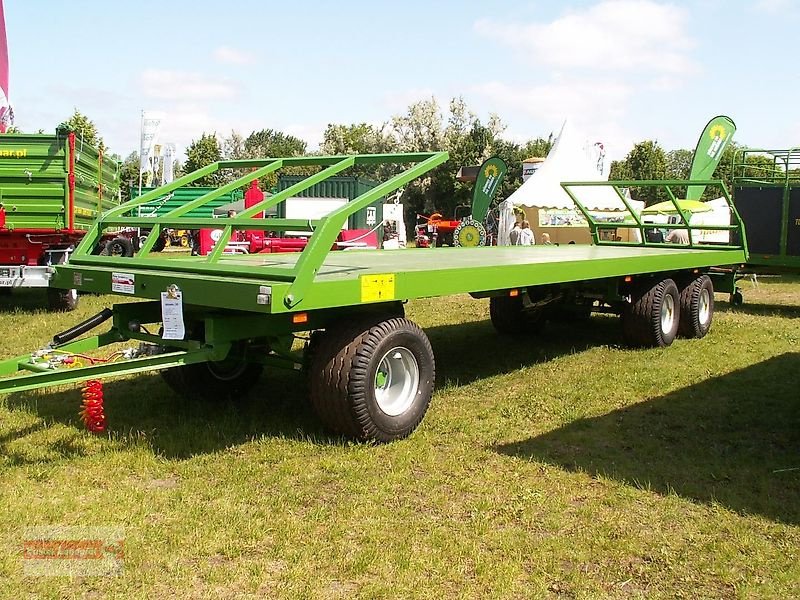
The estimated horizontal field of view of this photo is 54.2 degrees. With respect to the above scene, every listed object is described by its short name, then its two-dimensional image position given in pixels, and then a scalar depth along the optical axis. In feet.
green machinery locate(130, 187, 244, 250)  70.95
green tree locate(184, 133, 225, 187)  168.35
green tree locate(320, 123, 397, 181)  170.11
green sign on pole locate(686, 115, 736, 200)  64.44
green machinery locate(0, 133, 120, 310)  31.76
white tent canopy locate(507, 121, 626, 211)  73.92
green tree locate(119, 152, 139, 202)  131.27
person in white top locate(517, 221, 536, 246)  54.54
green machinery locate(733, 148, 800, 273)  39.09
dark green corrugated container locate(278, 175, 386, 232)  61.62
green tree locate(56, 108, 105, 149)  110.73
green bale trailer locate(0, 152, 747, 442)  13.41
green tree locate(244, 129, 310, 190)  259.39
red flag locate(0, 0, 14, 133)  56.59
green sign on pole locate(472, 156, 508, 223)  83.82
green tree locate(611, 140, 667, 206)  176.96
